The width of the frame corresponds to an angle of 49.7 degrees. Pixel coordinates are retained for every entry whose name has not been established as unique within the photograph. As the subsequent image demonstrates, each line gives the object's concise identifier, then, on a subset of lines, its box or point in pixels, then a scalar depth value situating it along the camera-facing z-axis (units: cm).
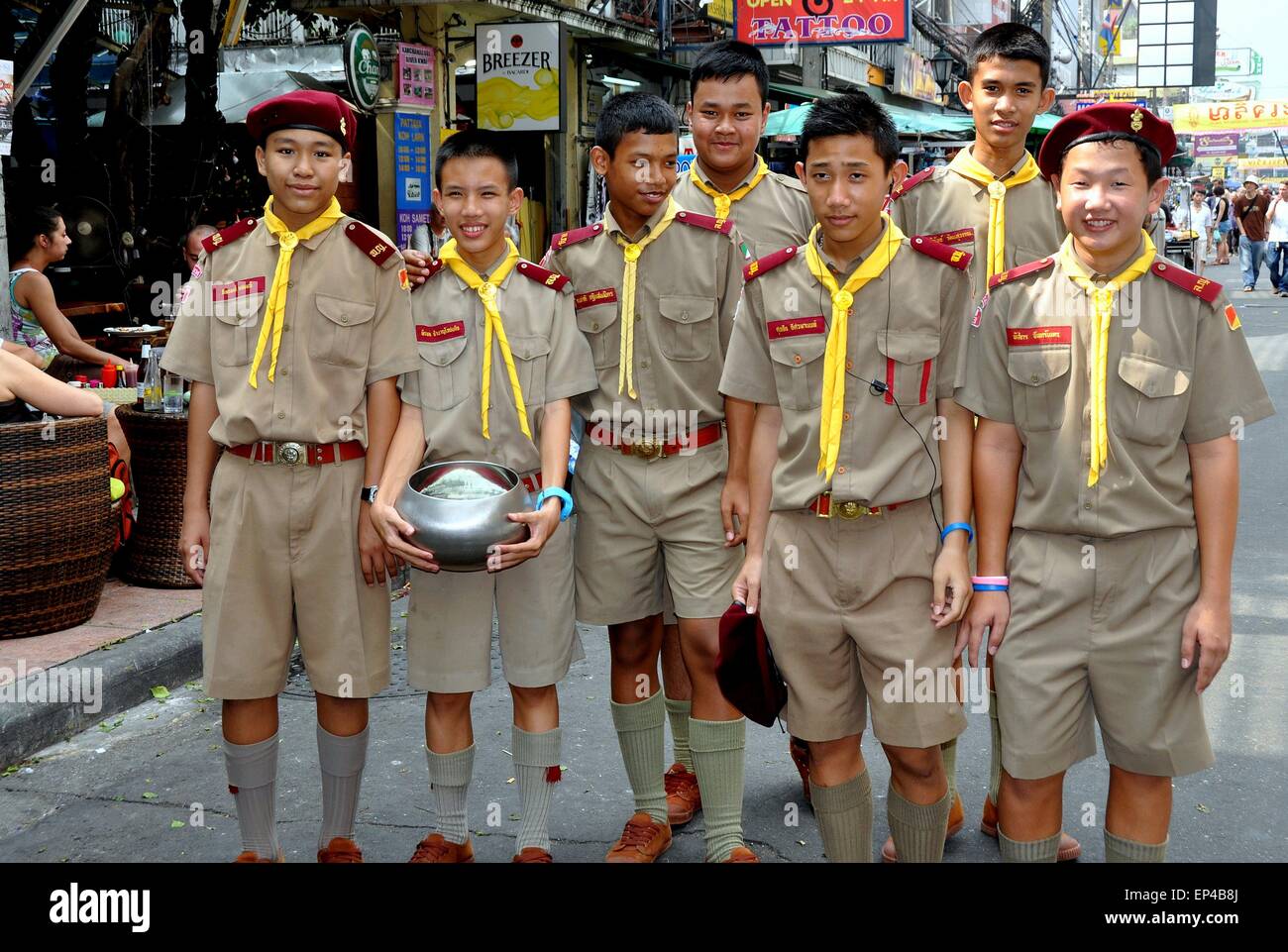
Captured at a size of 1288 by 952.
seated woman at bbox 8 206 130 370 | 833
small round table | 657
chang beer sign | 1320
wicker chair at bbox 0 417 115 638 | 564
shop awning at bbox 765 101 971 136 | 1644
